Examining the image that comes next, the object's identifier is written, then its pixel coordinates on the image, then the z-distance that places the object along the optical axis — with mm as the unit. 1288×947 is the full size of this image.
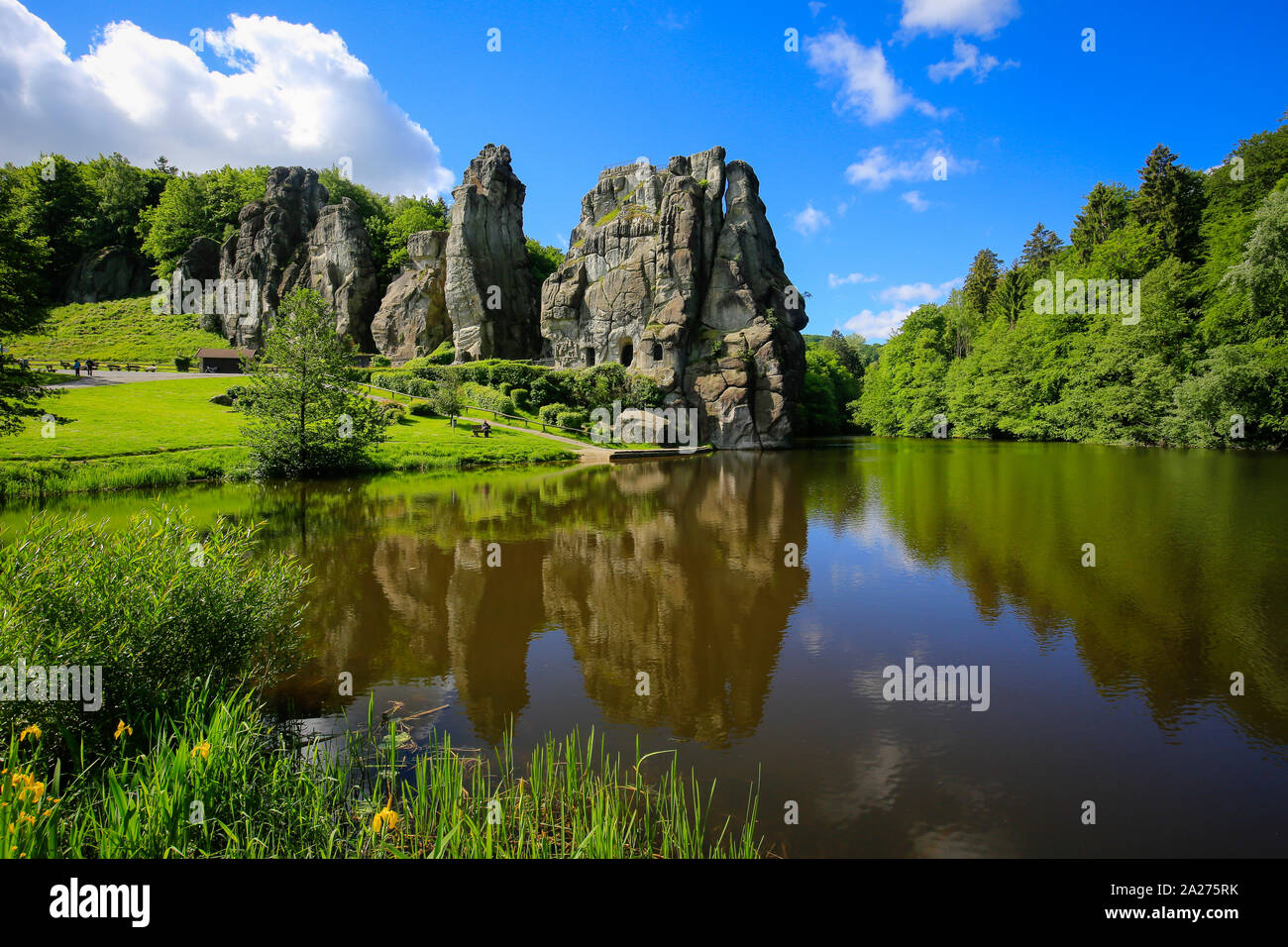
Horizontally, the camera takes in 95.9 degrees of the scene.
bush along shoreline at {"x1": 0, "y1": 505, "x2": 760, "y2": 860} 3820
